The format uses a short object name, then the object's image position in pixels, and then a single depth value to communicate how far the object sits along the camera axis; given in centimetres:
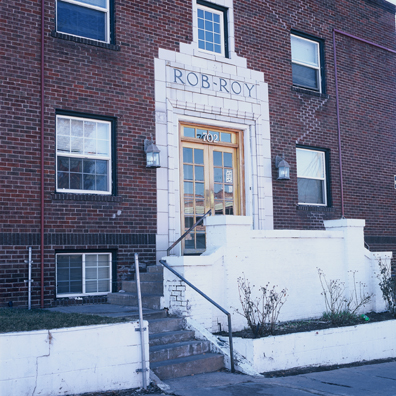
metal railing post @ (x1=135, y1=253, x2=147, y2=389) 664
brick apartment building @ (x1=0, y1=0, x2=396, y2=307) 943
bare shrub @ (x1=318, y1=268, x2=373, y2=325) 1023
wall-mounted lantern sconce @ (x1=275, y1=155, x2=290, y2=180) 1256
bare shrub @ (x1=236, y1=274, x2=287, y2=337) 834
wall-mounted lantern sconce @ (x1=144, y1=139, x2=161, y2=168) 1052
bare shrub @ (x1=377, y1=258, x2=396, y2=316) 1078
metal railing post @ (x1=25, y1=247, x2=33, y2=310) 893
